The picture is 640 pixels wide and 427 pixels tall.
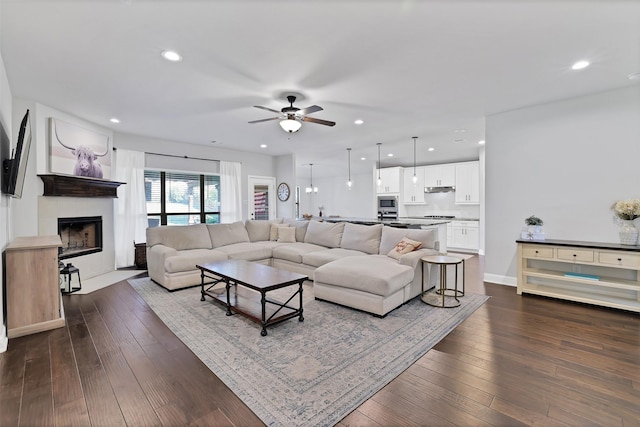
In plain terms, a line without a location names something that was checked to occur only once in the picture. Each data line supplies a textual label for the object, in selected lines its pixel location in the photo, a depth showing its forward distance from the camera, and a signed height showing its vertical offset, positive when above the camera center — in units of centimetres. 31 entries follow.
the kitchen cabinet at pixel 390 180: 884 +86
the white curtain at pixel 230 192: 704 +41
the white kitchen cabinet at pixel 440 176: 813 +92
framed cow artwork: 434 +97
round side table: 354 -118
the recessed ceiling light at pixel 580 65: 285 +142
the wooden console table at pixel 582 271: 340 -87
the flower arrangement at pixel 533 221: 404 -19
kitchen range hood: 815 +52
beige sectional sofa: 340 -71
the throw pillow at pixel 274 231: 613 -49
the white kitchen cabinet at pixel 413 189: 870 +58
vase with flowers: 343 -13
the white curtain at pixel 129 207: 557 +5
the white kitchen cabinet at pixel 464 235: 755 -73
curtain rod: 592 +117
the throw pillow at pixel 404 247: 399 -55
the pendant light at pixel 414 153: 595 +142
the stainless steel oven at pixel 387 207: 892 +3
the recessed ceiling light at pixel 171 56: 261 +142
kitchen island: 522 -30
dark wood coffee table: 294 -92
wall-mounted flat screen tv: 265 +43
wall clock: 795 +46
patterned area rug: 190 -124
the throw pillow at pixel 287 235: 588 -54
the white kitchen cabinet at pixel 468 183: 770 +65
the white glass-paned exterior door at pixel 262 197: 772 +32
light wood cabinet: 280 -77
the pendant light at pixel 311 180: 953 +122
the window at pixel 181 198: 622 +26
